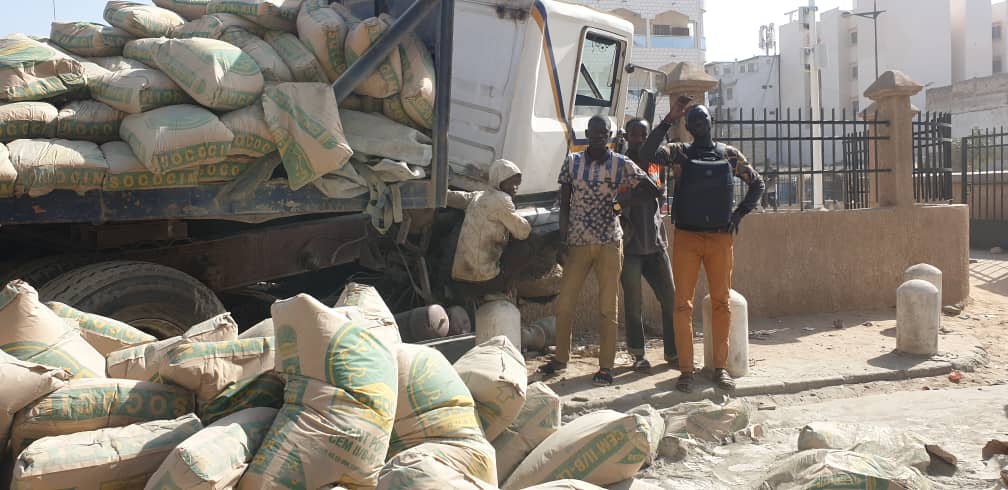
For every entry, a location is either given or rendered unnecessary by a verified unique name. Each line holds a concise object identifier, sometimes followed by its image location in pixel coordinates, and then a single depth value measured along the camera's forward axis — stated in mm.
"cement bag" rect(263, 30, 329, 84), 4105
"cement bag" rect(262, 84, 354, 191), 3824
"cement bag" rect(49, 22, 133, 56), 3898
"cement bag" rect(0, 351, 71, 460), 2434
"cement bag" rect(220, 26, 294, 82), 4012
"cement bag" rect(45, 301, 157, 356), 3178
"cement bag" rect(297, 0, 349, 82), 4160
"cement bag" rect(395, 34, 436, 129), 4324
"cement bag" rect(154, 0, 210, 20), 4488
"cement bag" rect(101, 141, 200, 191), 3500
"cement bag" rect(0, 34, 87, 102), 3393
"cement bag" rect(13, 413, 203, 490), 2199
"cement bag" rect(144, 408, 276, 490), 2129
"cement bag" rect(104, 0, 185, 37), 4020
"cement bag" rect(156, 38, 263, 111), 3676
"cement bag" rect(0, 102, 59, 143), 3326
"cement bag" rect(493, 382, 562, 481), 3158
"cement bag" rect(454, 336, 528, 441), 3037
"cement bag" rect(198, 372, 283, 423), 2676
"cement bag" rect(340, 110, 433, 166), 4191
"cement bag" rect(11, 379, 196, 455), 2475
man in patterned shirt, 5008
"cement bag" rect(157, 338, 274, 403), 2744
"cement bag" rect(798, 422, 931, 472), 3566
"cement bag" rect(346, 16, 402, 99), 4148
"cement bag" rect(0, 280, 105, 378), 2803
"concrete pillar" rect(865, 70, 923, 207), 8055
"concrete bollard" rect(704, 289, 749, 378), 5340
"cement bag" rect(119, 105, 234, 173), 3490
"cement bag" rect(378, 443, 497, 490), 2072
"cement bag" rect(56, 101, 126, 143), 3504
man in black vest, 4938
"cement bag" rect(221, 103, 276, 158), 3730
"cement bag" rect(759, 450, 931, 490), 2754
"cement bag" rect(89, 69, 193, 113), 3605
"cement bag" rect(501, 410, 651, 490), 2957
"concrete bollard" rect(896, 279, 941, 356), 6023
